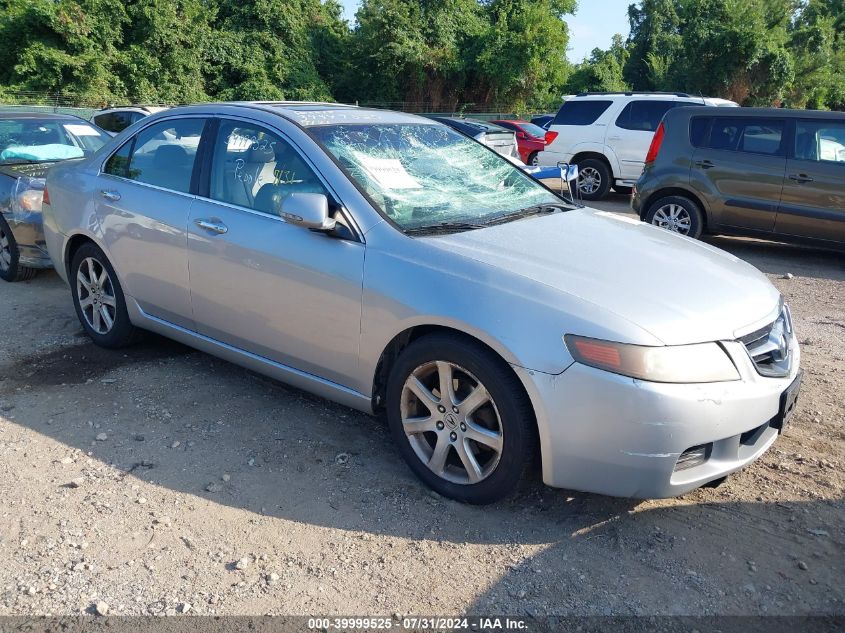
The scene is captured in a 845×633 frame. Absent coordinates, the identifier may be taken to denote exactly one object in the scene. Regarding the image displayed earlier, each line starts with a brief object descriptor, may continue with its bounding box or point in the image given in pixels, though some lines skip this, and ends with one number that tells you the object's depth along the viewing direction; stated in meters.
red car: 17.81
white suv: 12.52
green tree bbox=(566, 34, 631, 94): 40.41
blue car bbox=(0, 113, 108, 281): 6.57
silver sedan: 2.86
